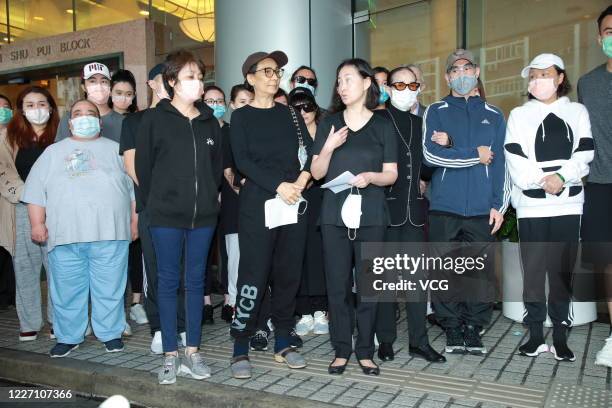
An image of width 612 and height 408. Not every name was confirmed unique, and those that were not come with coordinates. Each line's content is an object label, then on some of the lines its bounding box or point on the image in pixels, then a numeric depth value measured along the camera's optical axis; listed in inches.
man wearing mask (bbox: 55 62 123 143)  208.4
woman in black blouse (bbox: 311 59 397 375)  160.2
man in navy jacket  176.7
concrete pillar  276.1
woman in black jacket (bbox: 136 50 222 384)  159.3
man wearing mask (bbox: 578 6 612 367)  173.9
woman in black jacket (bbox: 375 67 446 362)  171.6
